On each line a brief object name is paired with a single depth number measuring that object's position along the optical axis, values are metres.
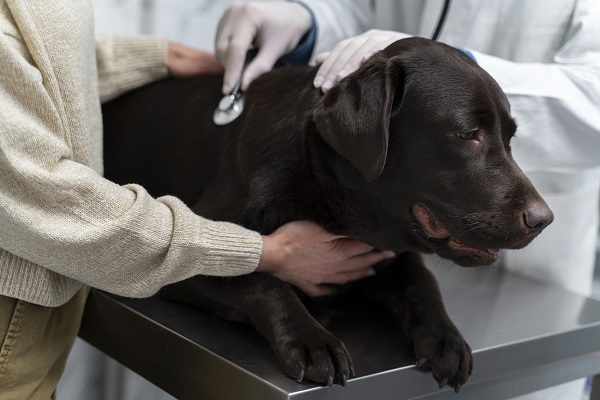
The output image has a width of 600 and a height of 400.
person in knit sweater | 0.83
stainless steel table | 0.86
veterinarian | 1.20
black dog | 0.90
